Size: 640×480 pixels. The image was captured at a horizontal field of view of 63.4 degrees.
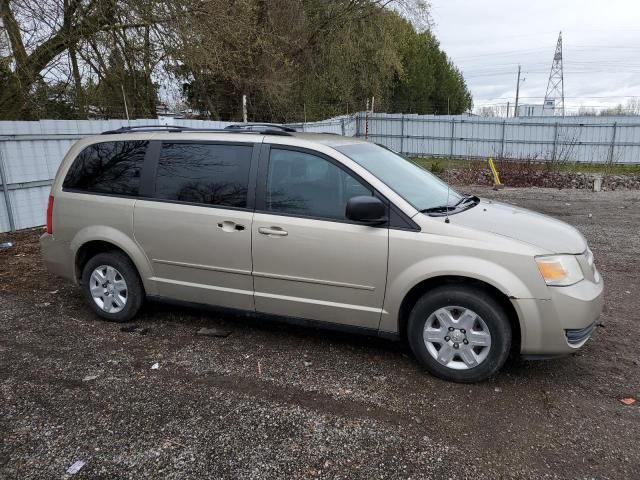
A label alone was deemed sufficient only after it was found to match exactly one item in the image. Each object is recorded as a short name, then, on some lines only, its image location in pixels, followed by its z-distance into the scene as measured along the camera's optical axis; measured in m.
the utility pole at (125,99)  11.61
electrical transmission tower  34.97
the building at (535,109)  35.84
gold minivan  3.52
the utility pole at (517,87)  67.42
